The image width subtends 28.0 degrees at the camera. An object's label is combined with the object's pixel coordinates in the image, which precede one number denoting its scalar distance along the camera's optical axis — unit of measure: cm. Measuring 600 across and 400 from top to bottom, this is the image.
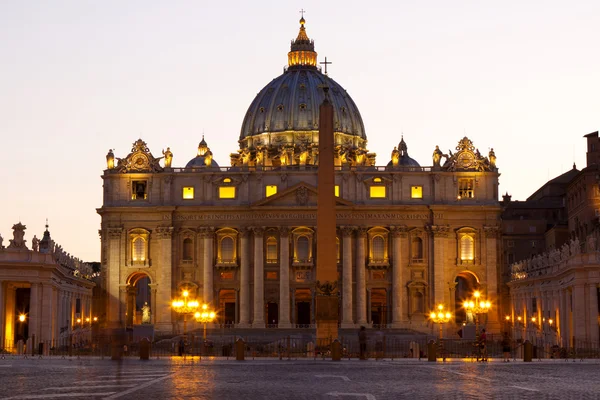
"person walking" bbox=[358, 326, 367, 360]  5484
